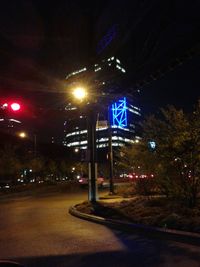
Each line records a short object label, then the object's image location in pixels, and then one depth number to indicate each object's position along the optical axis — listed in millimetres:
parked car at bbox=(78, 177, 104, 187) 25036
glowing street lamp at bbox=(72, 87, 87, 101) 11496
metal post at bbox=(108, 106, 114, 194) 16527
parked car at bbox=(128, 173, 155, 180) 11170
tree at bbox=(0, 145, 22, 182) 26450
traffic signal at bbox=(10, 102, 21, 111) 5814
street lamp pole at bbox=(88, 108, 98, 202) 12094
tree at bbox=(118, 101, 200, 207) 8675
